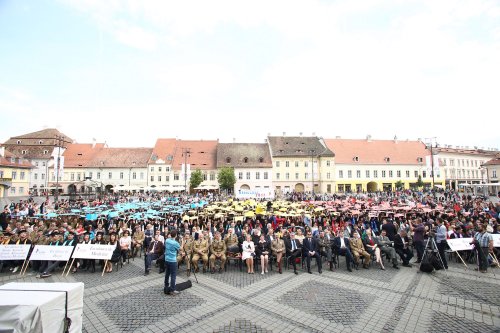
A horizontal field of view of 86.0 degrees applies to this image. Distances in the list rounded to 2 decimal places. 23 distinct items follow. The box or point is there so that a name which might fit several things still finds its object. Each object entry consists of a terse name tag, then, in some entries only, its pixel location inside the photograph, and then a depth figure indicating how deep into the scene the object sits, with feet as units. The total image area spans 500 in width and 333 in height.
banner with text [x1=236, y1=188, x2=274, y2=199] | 87.18
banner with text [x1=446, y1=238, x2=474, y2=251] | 34.85
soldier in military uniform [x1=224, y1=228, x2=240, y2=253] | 35.42
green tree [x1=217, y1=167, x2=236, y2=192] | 164.25
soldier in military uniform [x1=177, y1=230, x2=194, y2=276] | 32.70
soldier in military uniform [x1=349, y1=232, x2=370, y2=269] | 34.55
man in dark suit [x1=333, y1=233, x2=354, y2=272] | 33.73
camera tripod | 32.71
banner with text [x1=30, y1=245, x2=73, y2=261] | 32.17
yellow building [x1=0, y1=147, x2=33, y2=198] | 135.23
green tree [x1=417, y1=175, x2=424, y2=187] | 173.27
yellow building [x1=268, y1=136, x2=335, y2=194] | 185.98
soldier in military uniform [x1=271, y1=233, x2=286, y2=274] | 33.33
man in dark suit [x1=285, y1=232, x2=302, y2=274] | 33.73
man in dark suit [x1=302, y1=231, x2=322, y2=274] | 32.81
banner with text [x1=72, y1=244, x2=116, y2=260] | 32.73
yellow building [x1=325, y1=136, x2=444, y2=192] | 189.26
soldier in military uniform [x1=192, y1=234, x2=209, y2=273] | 32.86
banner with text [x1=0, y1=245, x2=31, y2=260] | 32.68
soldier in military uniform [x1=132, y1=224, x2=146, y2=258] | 40.19
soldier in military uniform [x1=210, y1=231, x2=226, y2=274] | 33.42
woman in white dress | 33.09
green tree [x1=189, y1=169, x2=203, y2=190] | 167.32
